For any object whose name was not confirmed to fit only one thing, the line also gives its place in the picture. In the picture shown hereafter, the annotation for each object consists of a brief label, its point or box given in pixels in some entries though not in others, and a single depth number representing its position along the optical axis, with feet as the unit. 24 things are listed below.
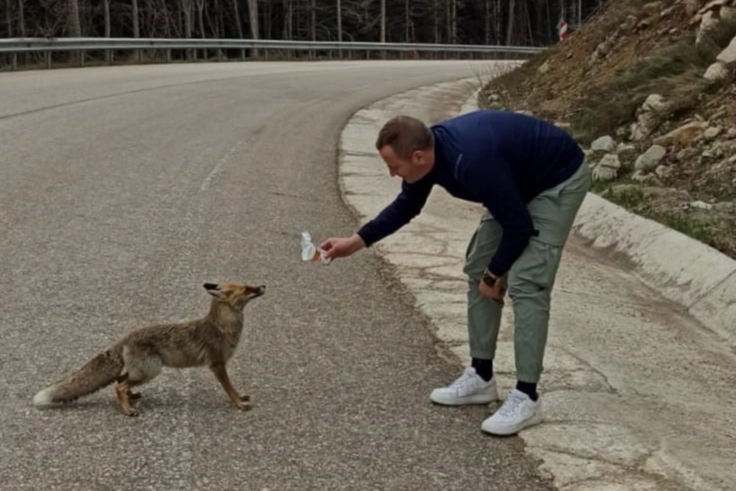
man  12.48
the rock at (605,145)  32.06
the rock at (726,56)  27.65
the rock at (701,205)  22.92
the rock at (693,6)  38.06
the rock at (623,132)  32.77
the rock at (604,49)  44.68
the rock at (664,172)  27.21
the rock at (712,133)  27.07
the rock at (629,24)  43.75
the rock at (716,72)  29.50
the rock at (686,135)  27.86
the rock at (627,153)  30.14
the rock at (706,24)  32.86
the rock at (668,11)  40.65
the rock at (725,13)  29.59
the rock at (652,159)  28.35
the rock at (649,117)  30.99
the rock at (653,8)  42.42
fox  13.62
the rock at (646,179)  26.91
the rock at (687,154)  27.20
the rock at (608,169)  29.17
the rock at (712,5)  34.07
